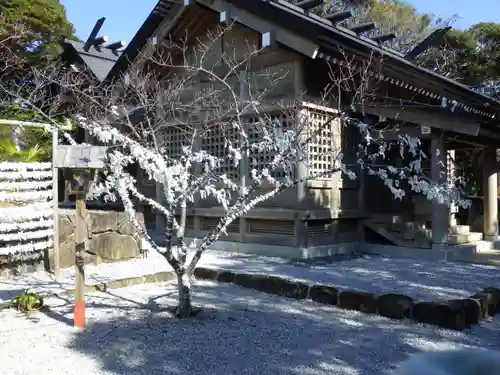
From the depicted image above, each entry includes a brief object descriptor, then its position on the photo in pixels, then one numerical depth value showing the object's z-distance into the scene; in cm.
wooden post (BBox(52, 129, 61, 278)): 774
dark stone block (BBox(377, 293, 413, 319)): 565
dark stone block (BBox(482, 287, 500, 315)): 599
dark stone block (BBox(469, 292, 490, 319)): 577
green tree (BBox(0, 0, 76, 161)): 895
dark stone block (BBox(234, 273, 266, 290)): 713
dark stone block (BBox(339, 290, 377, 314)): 591
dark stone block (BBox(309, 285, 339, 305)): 626
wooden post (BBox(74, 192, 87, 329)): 531
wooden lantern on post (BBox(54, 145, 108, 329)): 546
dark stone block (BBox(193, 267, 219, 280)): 786
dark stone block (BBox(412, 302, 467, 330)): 532
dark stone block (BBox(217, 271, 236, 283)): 757
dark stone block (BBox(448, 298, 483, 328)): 547
